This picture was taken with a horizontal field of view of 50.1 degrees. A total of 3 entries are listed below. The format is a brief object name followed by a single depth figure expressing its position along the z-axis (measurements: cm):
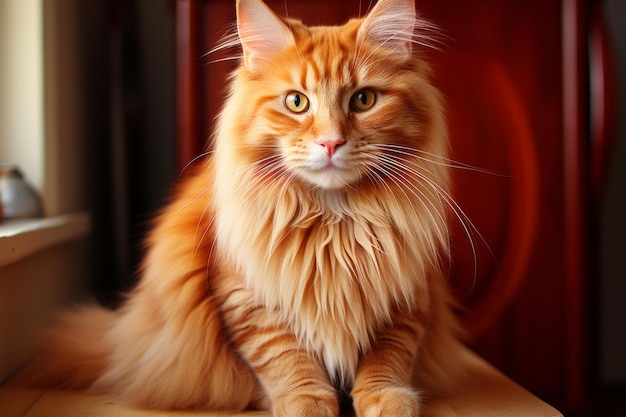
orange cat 104
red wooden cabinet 163
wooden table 110
